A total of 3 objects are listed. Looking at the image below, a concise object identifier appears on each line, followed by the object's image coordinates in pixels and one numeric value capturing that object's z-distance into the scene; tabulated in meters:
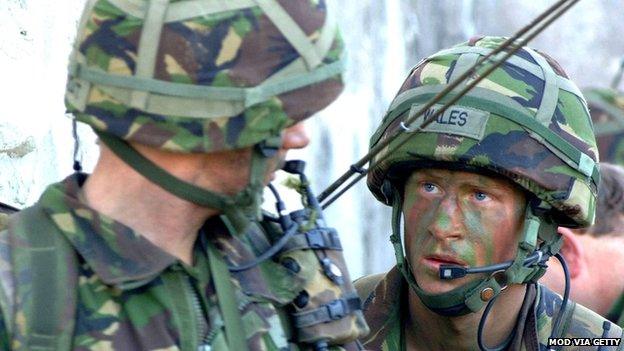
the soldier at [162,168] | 5.11
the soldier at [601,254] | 10.50
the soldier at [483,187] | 7.37
